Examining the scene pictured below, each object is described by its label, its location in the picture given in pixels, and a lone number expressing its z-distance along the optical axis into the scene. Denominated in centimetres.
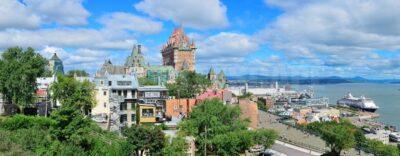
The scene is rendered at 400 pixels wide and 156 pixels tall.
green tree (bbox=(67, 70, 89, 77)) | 9706
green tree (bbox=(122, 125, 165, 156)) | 3669
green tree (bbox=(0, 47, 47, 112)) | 4384
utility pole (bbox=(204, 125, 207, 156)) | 4021
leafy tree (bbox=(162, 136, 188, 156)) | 3653
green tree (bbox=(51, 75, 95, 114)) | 3859
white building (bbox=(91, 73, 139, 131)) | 4803
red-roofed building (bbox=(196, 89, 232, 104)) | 6457
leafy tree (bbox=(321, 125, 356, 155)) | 4475
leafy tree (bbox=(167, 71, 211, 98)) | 7844
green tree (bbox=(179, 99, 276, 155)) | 3981
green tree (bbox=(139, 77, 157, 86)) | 8993
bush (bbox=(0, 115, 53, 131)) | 3756
